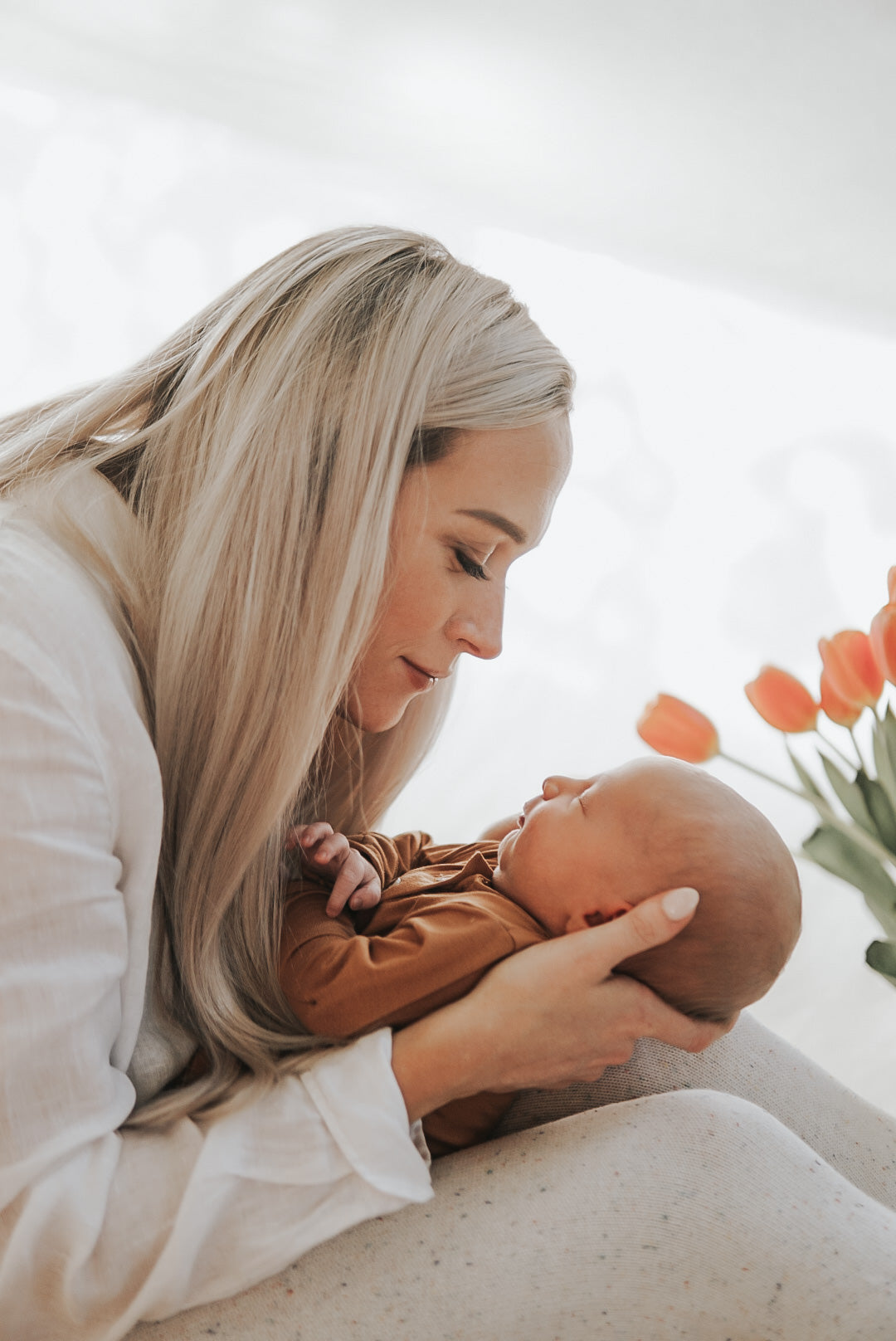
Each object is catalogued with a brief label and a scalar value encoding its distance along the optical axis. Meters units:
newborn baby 1.05
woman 0.84
